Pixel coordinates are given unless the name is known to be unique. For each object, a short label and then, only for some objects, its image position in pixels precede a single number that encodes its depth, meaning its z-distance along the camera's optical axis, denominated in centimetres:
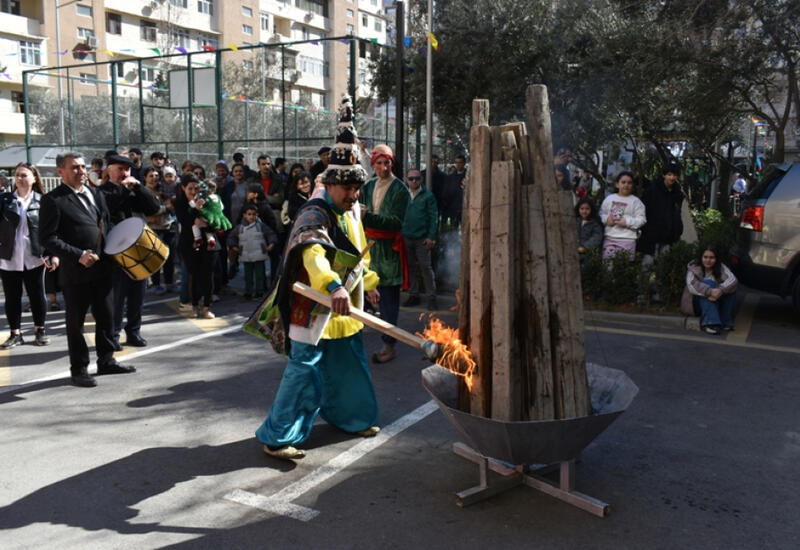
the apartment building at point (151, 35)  4422
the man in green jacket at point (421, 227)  914
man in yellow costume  454
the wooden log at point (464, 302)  385
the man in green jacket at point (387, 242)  699
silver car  821
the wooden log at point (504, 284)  359
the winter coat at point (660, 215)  968
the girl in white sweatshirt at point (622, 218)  917
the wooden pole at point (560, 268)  366
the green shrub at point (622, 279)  898
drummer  732
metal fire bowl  341
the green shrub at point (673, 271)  876
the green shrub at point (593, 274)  920
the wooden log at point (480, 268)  368
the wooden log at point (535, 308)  365
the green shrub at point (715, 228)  1062
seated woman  814
